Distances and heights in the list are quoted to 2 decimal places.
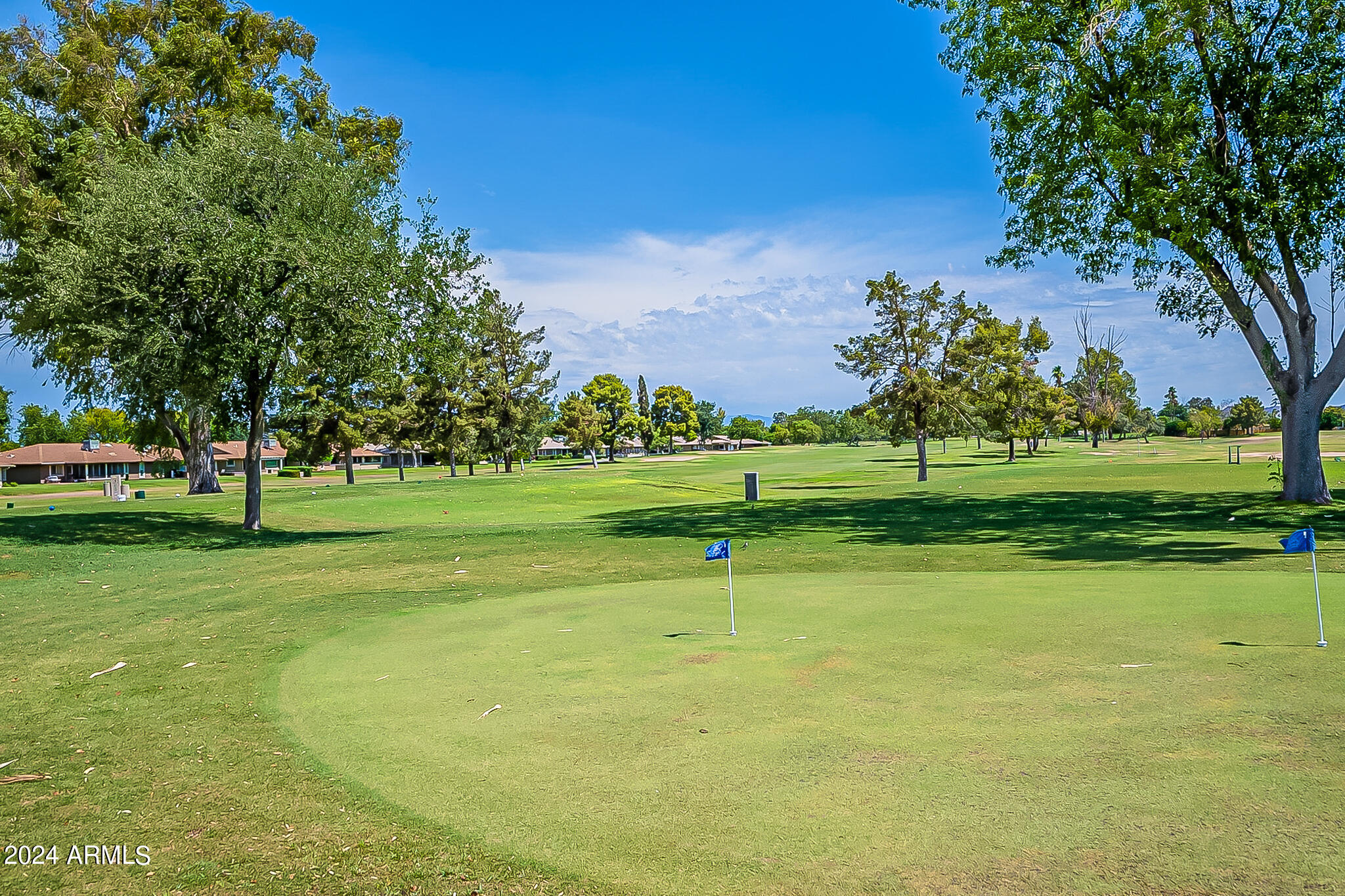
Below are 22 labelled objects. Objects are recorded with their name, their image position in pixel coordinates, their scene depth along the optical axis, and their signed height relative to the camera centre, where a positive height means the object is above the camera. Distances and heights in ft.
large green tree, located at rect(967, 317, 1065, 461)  228.43 +13.04
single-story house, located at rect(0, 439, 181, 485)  299.79 +4.99
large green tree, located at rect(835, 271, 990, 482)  149.69 +14.89
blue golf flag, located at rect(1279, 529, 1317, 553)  23.95 -3.29
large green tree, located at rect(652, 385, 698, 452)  411.95 +20.60
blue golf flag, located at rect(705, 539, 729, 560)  27.35 -3.28
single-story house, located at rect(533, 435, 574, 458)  531.99 +3.63
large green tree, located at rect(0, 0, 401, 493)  80.84 +38.90
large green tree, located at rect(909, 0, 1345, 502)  70.95 +25.31
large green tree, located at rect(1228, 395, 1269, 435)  422.82 +7.24
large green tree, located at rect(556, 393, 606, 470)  294.46 +10.65
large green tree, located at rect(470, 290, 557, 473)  218.18 +18.34
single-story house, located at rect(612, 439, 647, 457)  418.96 +2.38
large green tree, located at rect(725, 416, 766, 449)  613.93 +12.87
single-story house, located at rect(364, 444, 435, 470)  408.26 +1.55
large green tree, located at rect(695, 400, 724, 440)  593.83 +20.85
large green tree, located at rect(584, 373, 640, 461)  353.72 +21.11
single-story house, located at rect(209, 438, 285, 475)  347.97 +4.40
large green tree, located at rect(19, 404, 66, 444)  418.10 +24.14
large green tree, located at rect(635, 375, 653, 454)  378.32 +18.30
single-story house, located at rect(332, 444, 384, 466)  435.53 +3.38
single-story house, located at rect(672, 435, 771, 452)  550.36 +3.23
